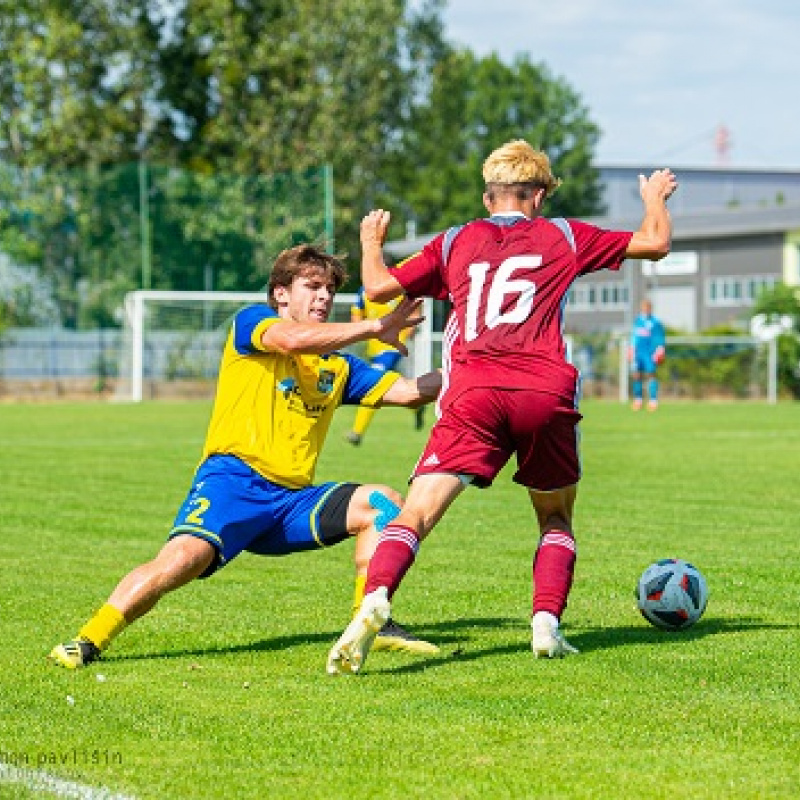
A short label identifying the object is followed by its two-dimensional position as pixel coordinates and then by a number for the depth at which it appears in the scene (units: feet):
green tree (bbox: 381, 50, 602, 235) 243.81
